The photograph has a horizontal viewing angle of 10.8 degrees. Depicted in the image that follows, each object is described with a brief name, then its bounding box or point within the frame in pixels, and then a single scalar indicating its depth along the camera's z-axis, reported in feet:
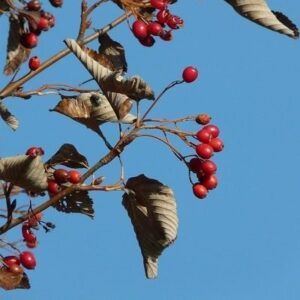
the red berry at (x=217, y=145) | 17.04
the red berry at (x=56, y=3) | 16.70
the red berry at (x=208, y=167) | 16.59
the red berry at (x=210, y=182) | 16.72
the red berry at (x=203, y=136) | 16.93
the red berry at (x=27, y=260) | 18.29
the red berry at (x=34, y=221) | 17.28
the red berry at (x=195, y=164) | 16.86
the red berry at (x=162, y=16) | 17.87
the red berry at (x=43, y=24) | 16.15
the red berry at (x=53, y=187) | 15.39
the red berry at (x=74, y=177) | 15.37
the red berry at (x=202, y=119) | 16.47
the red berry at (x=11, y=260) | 17.34
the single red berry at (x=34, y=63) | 17.53
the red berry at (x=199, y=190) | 16.69
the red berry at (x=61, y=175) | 15.56
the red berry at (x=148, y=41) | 18.25
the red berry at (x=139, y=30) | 17.99
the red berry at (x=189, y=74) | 16.72
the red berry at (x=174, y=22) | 18.05
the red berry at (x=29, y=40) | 16.72
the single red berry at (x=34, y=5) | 16.29
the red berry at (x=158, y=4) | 17.41
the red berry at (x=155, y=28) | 18.14
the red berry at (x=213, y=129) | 17.18
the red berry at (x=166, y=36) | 18.53
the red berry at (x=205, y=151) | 16.61
